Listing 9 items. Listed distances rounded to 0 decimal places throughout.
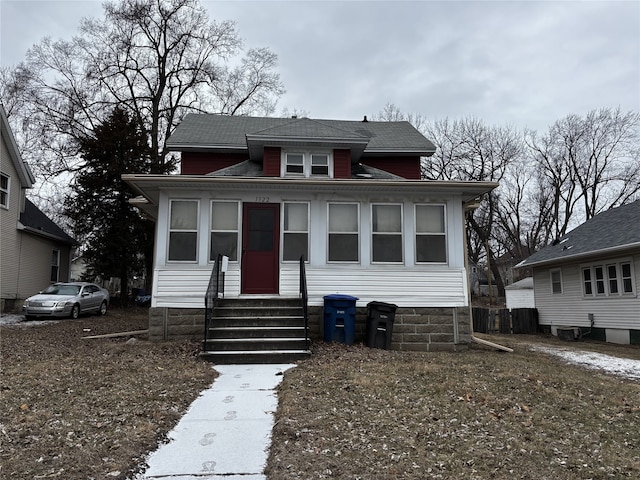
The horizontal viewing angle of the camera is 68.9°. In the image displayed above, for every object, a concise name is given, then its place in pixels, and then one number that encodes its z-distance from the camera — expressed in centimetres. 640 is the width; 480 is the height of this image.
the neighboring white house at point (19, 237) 1653
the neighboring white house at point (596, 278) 1415
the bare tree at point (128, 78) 2377
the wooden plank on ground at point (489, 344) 1050
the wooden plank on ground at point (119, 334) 1084
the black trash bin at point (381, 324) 955
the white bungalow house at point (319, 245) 1014
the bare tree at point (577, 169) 3117
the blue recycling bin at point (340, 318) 948
